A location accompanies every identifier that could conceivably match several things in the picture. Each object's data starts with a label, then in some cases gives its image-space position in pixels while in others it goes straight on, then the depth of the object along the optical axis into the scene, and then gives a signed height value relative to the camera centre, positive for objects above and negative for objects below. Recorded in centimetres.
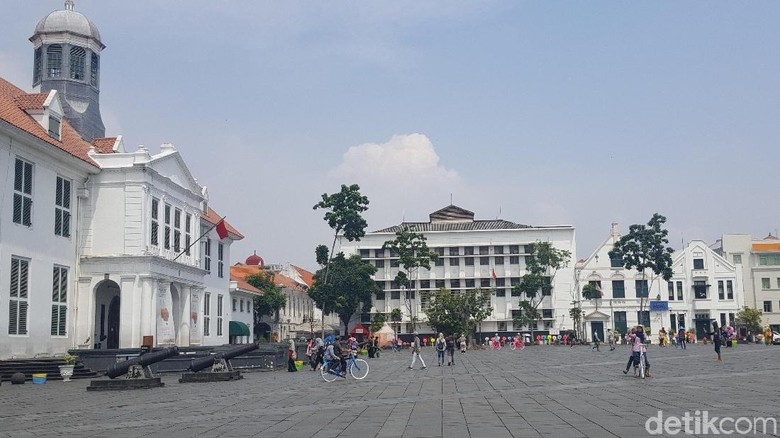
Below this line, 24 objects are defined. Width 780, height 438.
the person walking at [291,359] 3531 -222
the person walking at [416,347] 3718 -190
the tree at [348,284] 8900 +305
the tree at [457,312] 8088 -45
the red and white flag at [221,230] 4296 +455
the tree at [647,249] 8369 +608
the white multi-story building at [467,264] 10369 +603
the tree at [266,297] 7875 +141
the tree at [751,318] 8844 -166
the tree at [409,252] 9262 +688
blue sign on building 9181 -2
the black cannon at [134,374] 2430 -199
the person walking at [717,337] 3619 -155
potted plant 2978 -212
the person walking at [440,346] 3903 -191
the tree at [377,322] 9556 -161
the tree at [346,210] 7362 +955
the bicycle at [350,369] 2723 -216
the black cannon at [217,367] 2789 -205
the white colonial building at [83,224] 3241 +435
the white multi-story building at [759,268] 9594 +446
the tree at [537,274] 9338 +405
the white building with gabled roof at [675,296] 9338 +106
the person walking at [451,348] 3947 -204
